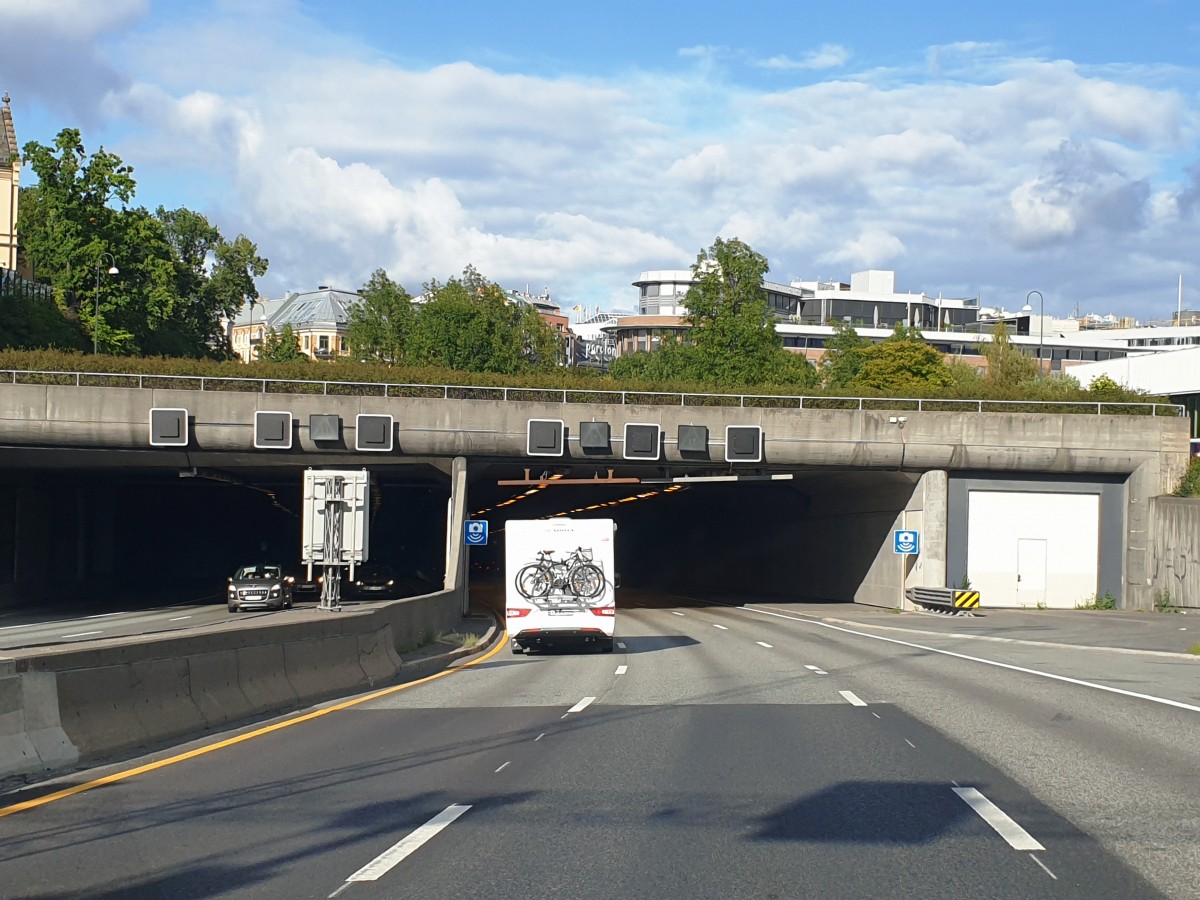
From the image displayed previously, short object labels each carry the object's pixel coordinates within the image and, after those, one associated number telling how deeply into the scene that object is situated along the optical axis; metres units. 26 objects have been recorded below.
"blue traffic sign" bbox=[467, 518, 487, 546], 39.47
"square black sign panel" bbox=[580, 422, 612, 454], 40.69
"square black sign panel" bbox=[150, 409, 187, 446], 38.50
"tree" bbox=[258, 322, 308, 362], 122.44
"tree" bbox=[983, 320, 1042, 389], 89.31
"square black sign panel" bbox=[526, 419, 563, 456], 40.25
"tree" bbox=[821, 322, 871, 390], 108.44
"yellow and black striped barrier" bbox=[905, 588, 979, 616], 38.28
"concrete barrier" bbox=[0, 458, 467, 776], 10.27
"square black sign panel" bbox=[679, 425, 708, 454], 41.16
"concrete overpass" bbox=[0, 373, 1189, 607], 39.94
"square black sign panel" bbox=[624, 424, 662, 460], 41.00
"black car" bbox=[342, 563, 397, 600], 45.91
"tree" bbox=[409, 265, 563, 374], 97.62
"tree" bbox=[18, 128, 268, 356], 66.00
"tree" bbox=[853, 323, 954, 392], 94.00
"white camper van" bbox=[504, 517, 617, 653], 25.12
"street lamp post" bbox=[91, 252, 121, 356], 58.77
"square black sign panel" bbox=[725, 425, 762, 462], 40.97
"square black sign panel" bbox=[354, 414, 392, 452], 39.59
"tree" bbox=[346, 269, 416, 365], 111.69
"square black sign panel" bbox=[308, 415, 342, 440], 39.56
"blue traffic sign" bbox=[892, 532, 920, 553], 40.81
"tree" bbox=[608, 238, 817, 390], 77.44
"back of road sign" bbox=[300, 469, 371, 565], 23.56
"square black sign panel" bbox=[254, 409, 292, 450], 39.25
